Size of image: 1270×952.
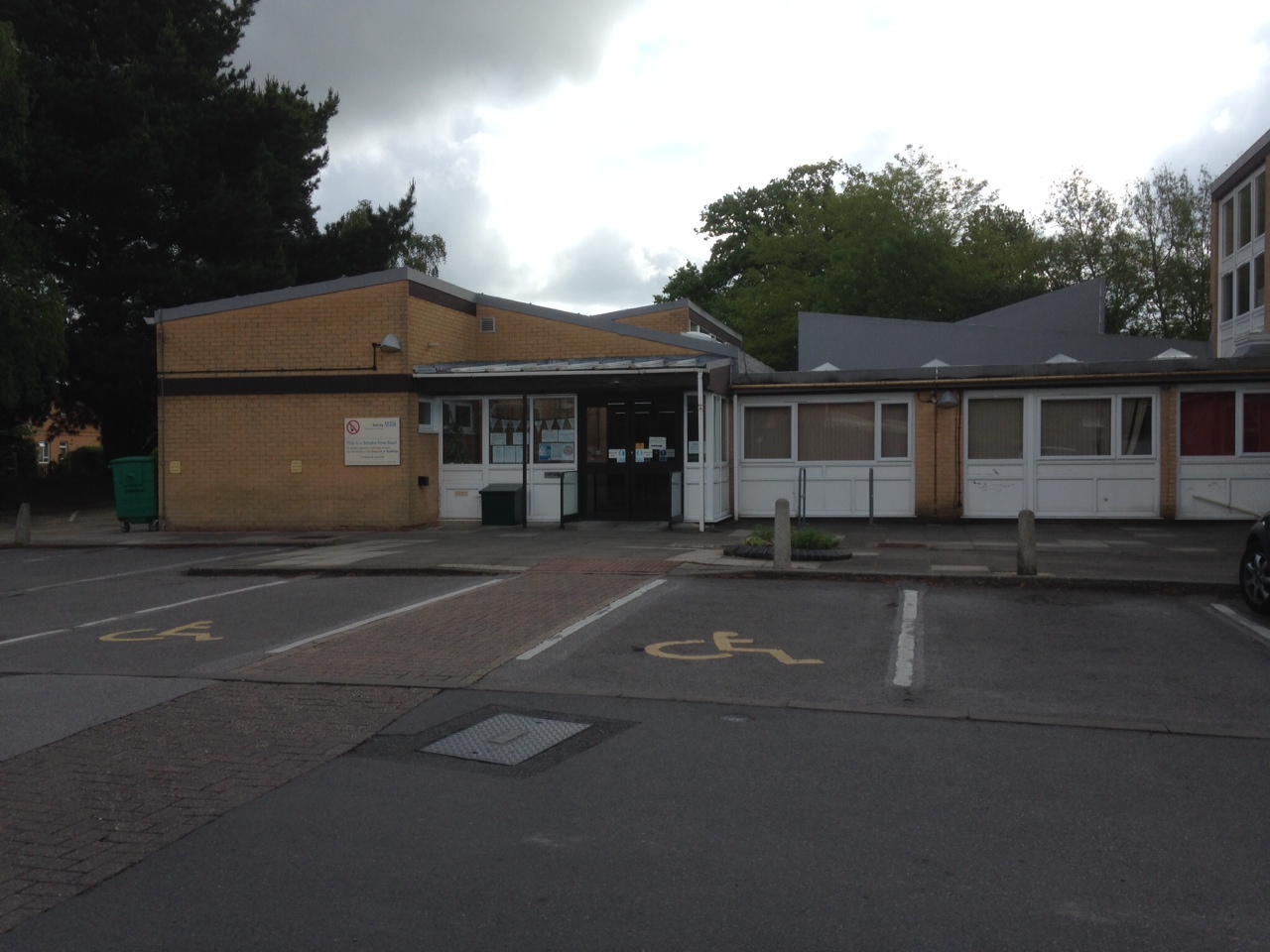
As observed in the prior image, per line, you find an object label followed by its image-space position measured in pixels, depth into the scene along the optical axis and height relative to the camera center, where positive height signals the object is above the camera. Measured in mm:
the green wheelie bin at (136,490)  21953 -543
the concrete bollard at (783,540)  13266 -918
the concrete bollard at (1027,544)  12500 -896
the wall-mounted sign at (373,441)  20391 +429
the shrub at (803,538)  14461 -986
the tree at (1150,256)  49156 +9890
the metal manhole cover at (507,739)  6320 -1669
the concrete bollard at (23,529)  21000 -1278
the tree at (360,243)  36125 +7388
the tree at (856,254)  45406 +10419
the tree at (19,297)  26453 +4060
